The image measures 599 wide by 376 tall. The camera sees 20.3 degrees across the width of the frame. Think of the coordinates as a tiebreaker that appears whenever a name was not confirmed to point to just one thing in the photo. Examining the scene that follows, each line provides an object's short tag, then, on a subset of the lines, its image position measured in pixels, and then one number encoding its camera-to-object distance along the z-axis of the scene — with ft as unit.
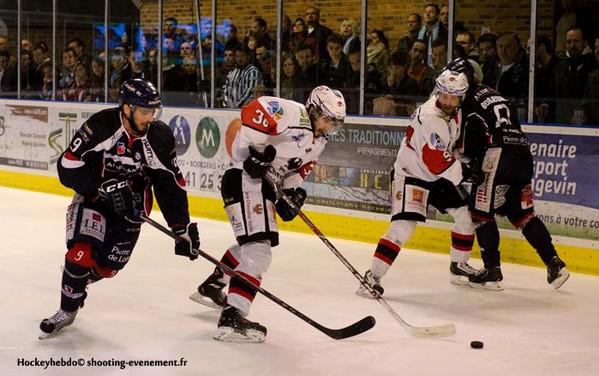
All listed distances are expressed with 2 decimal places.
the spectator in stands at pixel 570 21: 32.65
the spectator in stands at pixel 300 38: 41.82
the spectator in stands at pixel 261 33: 43.79
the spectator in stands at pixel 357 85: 39.10
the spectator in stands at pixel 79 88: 53.36
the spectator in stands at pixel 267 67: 43.55
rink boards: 31.86
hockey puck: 22.12
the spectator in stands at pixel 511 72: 34.05
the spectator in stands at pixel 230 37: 45.57
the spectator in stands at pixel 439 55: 36.34
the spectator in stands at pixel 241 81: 44.45
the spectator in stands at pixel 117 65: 51.90
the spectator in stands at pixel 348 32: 39.98
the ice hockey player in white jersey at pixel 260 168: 22.27
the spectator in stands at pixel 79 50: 54.09
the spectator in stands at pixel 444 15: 36.10
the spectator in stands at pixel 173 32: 48.39
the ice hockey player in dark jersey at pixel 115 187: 21.65
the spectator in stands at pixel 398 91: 37.77
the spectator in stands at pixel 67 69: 54.52
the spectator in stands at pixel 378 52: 38.89
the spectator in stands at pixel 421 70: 37.22
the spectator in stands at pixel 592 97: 32.42
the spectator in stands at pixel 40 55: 56.14
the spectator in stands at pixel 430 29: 36.64
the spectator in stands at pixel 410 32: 37.54
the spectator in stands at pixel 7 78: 57.47
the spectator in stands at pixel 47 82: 55.46
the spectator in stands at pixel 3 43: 59.14
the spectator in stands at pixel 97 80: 52.59
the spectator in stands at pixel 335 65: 40.45
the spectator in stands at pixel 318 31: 41.28
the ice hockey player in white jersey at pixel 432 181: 27.07
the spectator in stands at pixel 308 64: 41.73
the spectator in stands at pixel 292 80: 42.27
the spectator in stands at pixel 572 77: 32.78
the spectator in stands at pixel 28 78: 56.10
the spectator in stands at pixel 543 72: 33.38
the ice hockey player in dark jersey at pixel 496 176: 29.08
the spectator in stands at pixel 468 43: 35.33
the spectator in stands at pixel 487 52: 34.88
